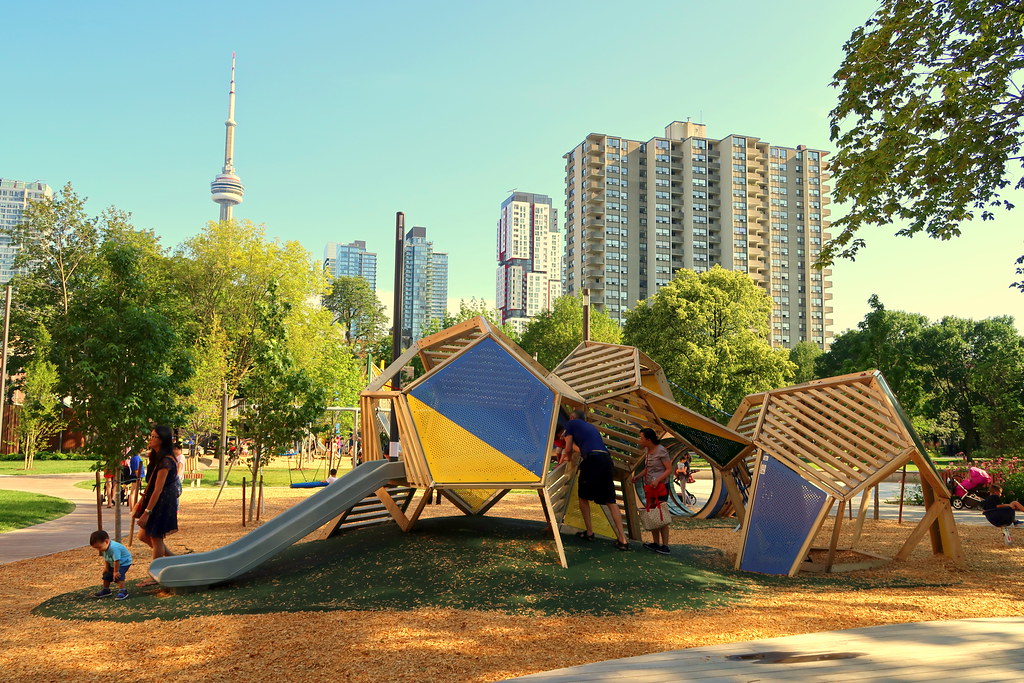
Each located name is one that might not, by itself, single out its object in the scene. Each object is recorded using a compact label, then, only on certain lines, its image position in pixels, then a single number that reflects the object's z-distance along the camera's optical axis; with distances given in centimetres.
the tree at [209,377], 2666
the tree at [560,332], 4953
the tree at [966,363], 4466
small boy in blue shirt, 738
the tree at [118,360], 1125
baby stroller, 1816
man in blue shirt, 914
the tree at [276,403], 1628
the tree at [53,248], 3600
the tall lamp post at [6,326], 3044
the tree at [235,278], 2906
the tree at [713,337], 3528
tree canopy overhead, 1195
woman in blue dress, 823
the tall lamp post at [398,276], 1474
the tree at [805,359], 6875
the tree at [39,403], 3372
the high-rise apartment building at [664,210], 10012
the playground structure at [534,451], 838
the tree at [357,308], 7719
